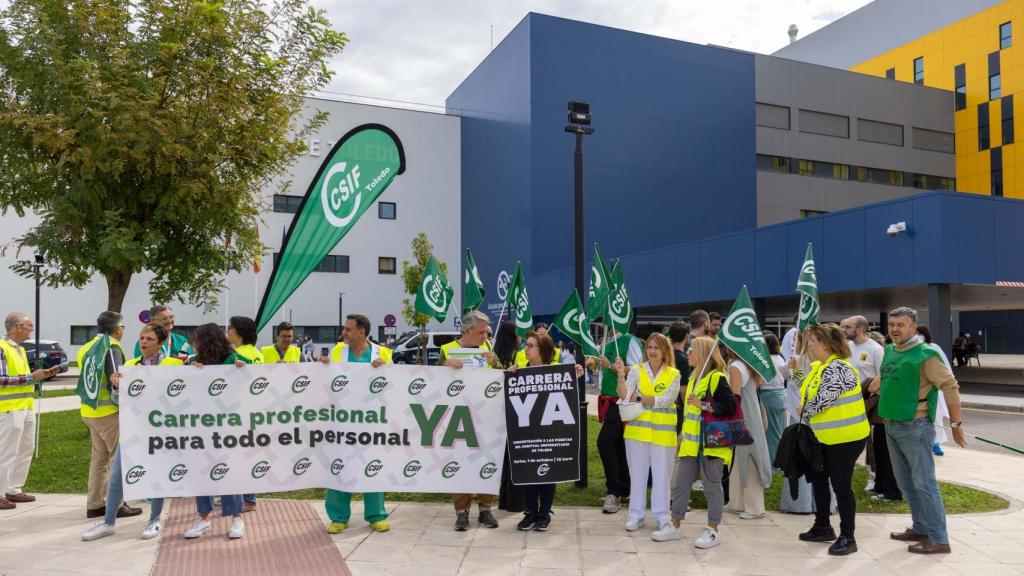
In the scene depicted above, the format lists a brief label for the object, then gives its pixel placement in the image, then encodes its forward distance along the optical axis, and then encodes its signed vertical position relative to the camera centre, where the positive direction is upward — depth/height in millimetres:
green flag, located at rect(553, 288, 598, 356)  7973 -107
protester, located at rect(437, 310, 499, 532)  6734 -357
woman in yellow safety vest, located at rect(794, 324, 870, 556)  5945 -862
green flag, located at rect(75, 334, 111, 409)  6625 -494
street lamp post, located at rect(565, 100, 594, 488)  9016 +1773
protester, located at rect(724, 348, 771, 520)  7121 -1436
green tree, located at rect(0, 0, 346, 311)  9438 +2642
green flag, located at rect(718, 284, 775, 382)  6695 -227
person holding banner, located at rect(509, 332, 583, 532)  6691 -1630
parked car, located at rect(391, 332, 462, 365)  26984 -1197
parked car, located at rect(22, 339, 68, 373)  27844 -1279
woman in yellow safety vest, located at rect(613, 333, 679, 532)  6445 -990
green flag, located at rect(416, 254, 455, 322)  9375 +267
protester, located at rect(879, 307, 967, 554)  5906 -816
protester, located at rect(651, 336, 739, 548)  6160 -1132
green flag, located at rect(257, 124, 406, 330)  4883 +817
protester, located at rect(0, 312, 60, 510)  7348 -925
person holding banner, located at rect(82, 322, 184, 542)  6315 -1440
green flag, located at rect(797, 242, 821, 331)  8023 +161
